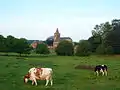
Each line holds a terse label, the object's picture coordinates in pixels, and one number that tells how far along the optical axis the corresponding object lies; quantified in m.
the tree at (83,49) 107.39
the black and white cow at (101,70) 34.00
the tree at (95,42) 126.06
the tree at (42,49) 115.19
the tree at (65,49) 112.44
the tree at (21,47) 105.37
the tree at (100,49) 104.64
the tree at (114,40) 112.94
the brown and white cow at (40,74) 24.03
